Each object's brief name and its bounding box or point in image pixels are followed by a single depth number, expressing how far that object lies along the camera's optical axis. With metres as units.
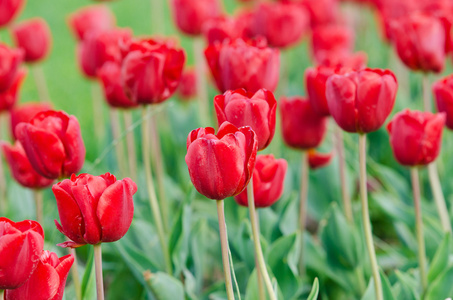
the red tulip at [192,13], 2.78
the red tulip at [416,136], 2.12
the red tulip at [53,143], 2.04
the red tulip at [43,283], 1.90
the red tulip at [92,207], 1.93
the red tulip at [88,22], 3.11
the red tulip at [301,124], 2.26
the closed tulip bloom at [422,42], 2.33
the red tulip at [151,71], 2.15
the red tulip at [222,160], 1.91
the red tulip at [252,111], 1.98
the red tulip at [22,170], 2.15
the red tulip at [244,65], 2.13
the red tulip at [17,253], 1.87
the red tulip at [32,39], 2.81
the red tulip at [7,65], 2.30
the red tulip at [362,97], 2.05
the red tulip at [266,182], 2.08
